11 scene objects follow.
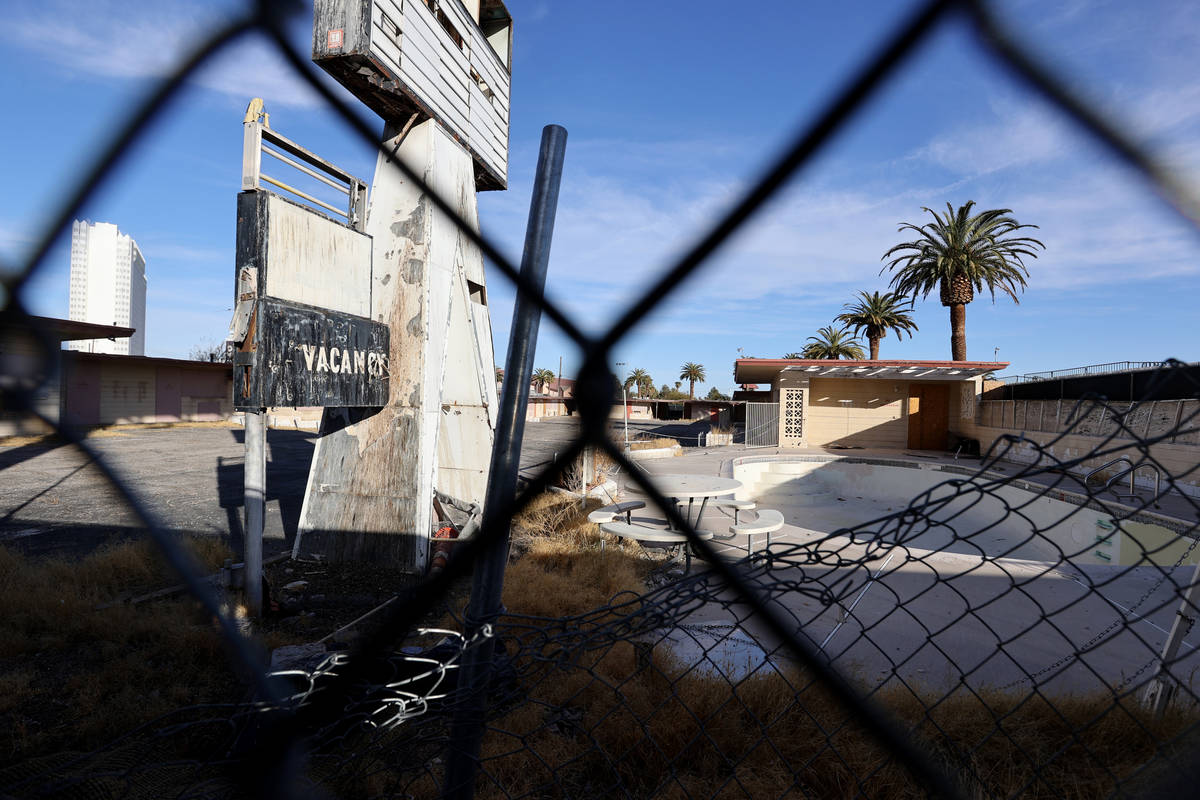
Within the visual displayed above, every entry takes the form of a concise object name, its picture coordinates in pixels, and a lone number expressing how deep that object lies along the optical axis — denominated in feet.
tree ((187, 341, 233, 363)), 115.34
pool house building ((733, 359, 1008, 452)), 69.41
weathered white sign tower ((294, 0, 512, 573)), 17.52
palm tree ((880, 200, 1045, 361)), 53.62
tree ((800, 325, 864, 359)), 118.62
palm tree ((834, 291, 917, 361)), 99.19
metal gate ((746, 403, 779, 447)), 70.90
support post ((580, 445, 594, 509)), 28.40
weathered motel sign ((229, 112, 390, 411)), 11.34
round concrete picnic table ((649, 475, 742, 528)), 21.62
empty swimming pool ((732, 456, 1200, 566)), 28.32
